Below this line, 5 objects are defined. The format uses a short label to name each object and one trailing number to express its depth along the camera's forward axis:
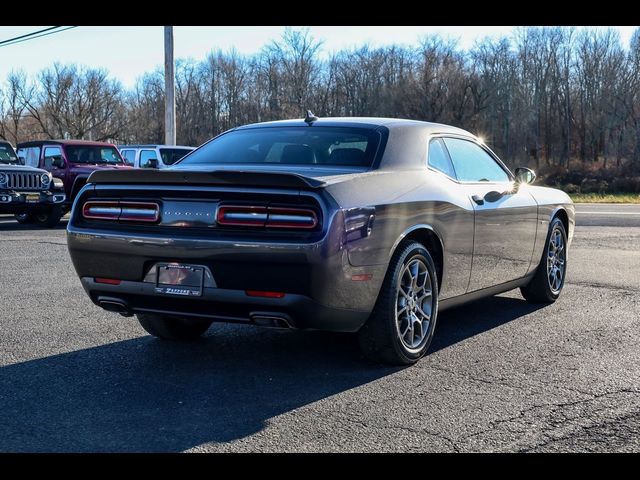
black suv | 15.06
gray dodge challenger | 3.99
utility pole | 21.92
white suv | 21.12
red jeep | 17.91
